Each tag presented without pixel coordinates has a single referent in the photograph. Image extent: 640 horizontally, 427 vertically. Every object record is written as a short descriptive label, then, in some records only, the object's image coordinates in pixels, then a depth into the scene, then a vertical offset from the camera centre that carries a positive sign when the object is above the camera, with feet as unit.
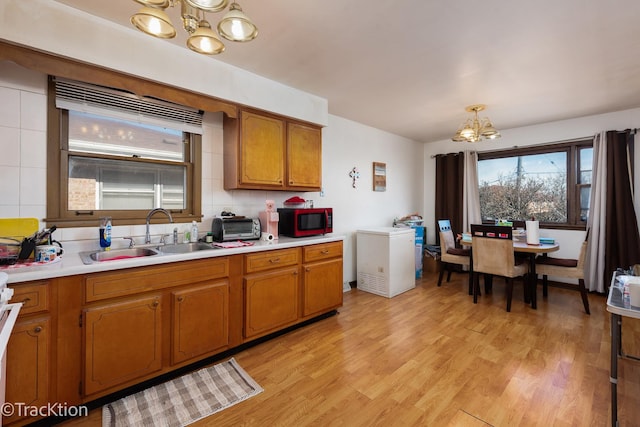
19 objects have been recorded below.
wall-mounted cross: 14.01 +1.88
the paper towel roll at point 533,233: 11.49 -0.75
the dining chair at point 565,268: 10.52 -2.04
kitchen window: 6.79 +1.49
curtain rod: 12.06 +3.47
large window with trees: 13.51 +1.56
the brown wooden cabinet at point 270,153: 8.85 +2.00
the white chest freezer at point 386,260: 12.49 -2.10
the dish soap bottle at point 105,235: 6.89 -0.54
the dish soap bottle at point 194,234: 8.46 -0.62
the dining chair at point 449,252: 13.24 -1.80
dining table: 10.68 -1.35
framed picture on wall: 15.28 +2.00
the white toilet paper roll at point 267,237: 9.03 -0.75
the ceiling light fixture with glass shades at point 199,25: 3.98 +2.87
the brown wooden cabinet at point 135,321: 5.08 -2.36
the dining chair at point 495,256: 10.83 -1.63
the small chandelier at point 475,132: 11.00 +3.12
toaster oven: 8.57 -0.49
